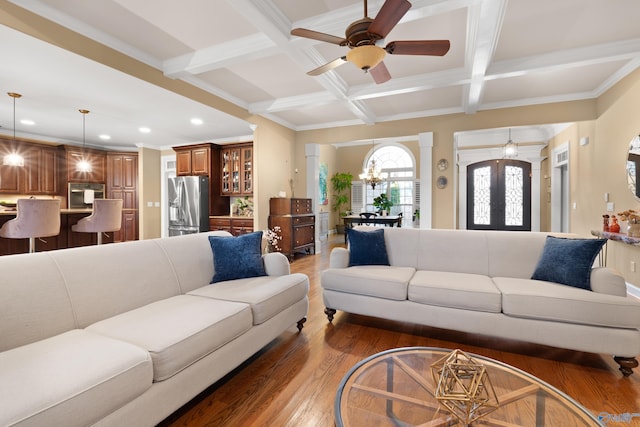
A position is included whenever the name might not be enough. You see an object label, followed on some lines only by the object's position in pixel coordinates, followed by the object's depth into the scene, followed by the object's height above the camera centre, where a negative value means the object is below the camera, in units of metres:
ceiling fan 1.94 +1.20
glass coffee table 1.08 -0.76
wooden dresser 5.44 -0.23
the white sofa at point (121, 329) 1.10 -0.62
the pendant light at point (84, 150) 4.87 +1.42
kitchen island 3.61 -0.39
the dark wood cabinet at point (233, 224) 5.59 -0.27
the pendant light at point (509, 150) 6.26 +1.26
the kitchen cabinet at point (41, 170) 6.16 +0.89
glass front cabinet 6.05 +0.84
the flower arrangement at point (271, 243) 5.23 -0.60
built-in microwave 6.80 +0.38
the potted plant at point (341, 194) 9.73 +0.51
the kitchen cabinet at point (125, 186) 7.40 +0.63
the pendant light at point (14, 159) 4.56 +0.82
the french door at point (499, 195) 7.68 +0.36
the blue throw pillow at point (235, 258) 2.44 -0.40
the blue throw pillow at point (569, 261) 2.17 -0.40
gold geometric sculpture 1.08 -0.70
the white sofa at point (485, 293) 1.92 -0.63
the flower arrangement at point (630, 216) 3.20 -0.09
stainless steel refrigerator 5.99 +0.13
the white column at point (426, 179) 5.43 +0.56
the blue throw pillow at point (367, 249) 2.95 -0.40
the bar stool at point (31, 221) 3.25 -0.11
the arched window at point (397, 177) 9.38 +1.01
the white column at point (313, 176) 6.34 +0.73
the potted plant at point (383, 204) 7.93 +0.15
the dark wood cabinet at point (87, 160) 6.74 +1.13
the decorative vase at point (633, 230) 3.17 -0.24
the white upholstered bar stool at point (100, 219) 4.18 -0.12
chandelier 7.67 +0.88
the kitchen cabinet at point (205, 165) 6.16 +0.97
